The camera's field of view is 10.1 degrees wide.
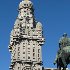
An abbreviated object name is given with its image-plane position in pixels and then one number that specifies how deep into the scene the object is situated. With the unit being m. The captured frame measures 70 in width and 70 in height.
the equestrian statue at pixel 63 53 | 62.91
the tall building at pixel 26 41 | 173.00
